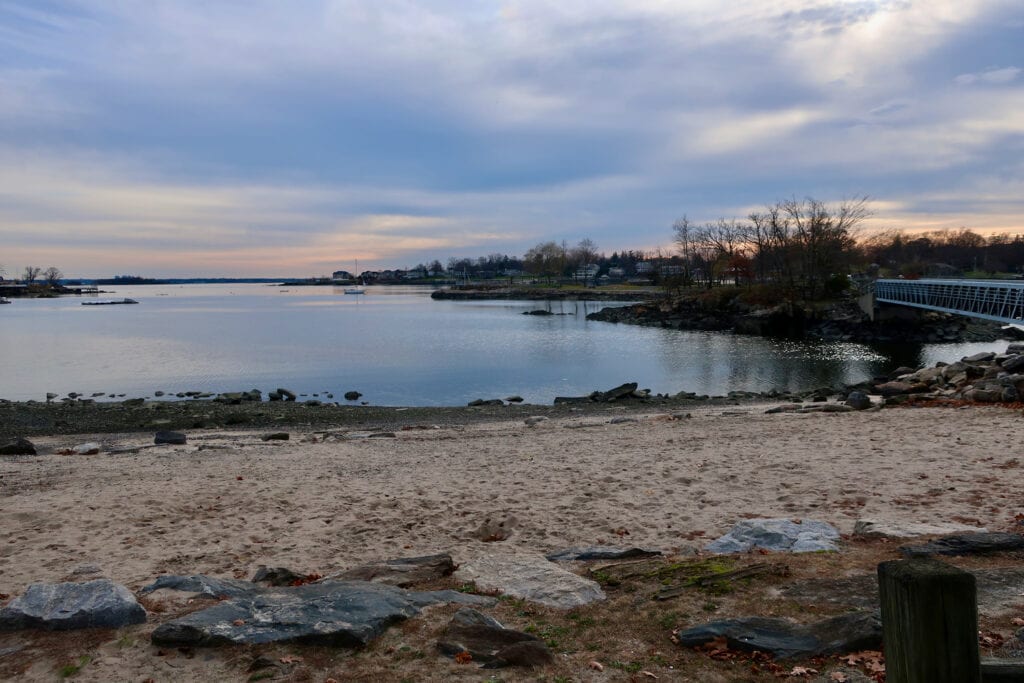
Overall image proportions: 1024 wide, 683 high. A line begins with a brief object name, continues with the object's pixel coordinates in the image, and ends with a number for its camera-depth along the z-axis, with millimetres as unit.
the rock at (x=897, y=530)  7513
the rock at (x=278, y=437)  17875
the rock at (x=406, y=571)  6902
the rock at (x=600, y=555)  7457
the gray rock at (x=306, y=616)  5449
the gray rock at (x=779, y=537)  7387
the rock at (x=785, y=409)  19234
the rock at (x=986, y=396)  17188
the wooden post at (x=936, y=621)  2617
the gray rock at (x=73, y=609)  5793
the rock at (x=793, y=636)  4852
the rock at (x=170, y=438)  17219
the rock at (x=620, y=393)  27698
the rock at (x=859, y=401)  18359
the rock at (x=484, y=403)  27641
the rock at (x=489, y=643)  5023
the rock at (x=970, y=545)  6699
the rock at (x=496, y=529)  8509
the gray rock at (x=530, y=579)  6336
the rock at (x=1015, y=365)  20922
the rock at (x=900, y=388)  22500
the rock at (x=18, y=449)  15805
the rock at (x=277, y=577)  7066
